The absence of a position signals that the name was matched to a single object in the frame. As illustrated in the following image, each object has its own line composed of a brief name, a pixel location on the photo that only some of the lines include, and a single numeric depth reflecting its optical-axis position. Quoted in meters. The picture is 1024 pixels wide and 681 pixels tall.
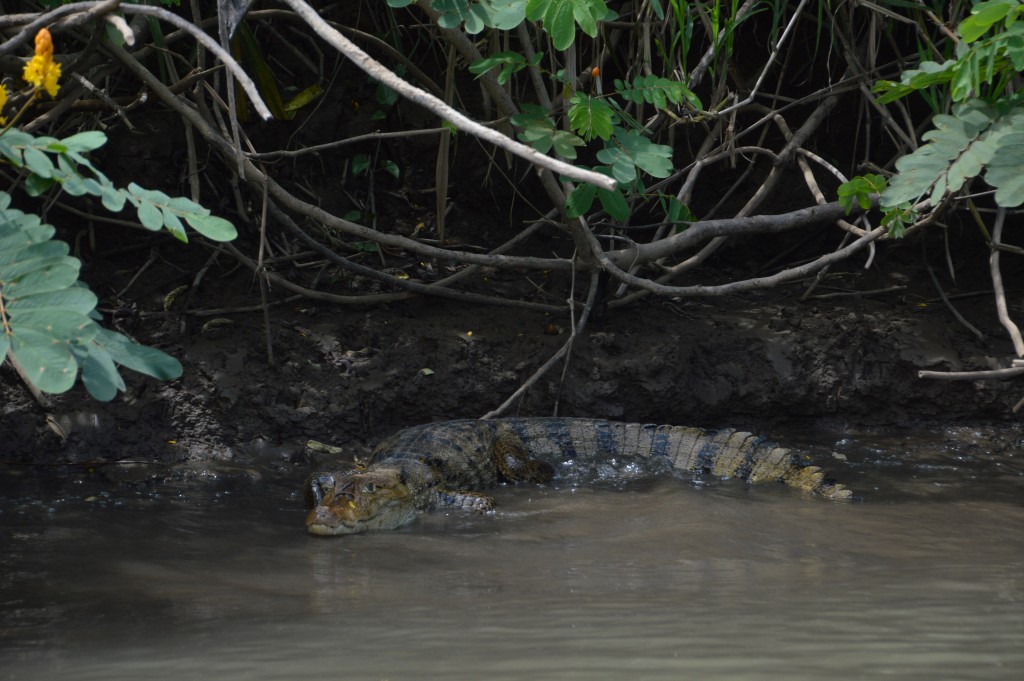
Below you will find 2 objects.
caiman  8.65
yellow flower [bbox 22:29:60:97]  4.11
